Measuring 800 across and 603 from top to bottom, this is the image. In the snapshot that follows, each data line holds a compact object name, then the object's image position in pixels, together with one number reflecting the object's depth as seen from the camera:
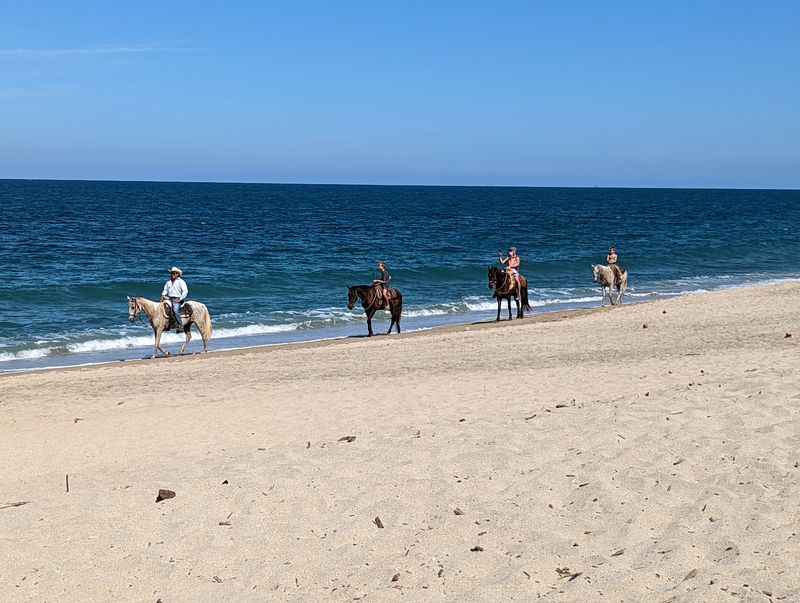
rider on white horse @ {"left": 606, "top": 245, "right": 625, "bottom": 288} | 30.59
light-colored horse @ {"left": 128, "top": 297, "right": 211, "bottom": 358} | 20.42
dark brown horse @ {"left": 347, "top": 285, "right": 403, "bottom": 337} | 23.69
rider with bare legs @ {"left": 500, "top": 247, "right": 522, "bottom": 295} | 25.80
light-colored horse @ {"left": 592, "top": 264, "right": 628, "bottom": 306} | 30.09
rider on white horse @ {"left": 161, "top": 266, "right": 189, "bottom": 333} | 20.55
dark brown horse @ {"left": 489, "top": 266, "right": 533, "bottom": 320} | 25.47
